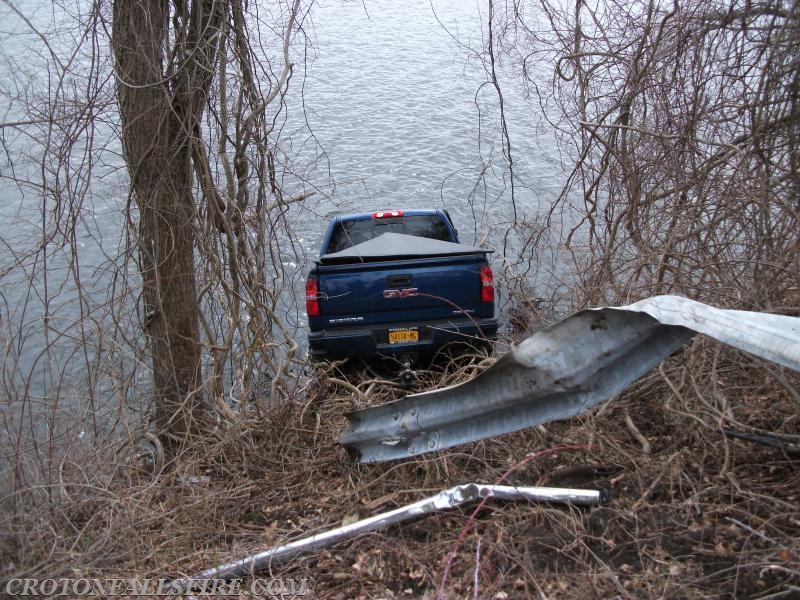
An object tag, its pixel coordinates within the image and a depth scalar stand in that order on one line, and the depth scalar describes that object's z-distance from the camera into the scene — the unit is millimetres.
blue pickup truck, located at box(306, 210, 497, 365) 8805
